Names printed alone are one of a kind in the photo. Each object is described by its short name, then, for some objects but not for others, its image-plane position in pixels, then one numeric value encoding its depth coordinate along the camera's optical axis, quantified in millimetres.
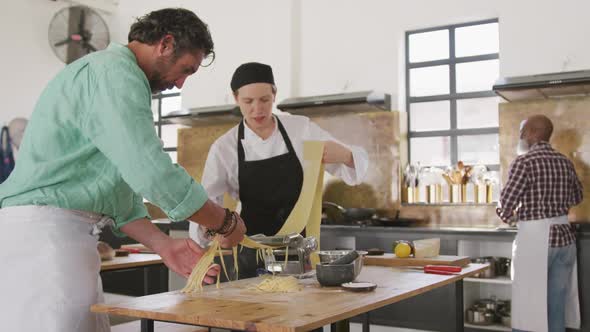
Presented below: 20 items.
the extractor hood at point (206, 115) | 7348
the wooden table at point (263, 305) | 1681
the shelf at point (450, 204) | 6023
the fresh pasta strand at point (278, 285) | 2201
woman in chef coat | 3021
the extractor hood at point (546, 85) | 5113
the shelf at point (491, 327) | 5273
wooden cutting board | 3035
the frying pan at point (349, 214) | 6152
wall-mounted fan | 8344
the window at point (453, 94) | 6387
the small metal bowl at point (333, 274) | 2309
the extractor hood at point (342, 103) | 6254
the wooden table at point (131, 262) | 3800
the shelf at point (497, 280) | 5246
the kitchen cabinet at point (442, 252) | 5316
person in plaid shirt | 4664
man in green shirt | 1708
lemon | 3209
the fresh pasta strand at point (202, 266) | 2131
